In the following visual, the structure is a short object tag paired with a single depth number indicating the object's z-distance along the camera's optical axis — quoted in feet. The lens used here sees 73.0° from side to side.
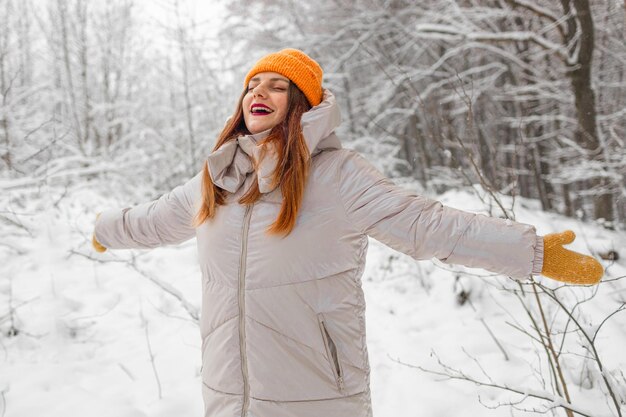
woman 4.22
